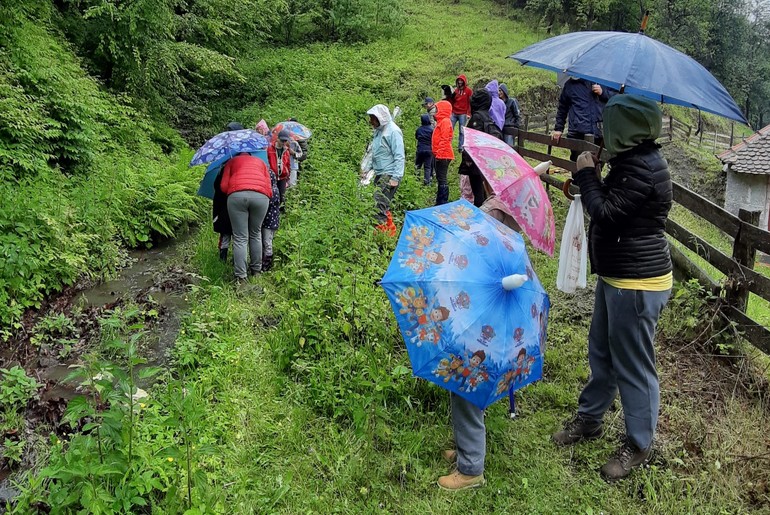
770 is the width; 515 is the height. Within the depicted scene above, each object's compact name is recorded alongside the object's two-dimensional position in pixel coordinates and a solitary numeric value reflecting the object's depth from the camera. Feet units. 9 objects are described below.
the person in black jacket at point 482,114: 36.06
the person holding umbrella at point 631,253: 10.84
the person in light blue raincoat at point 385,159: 23.39
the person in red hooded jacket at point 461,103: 41.16
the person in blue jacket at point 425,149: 36.06
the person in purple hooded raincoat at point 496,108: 38.34
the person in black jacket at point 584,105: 26.99
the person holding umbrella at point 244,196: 20.27
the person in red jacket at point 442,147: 30.94
